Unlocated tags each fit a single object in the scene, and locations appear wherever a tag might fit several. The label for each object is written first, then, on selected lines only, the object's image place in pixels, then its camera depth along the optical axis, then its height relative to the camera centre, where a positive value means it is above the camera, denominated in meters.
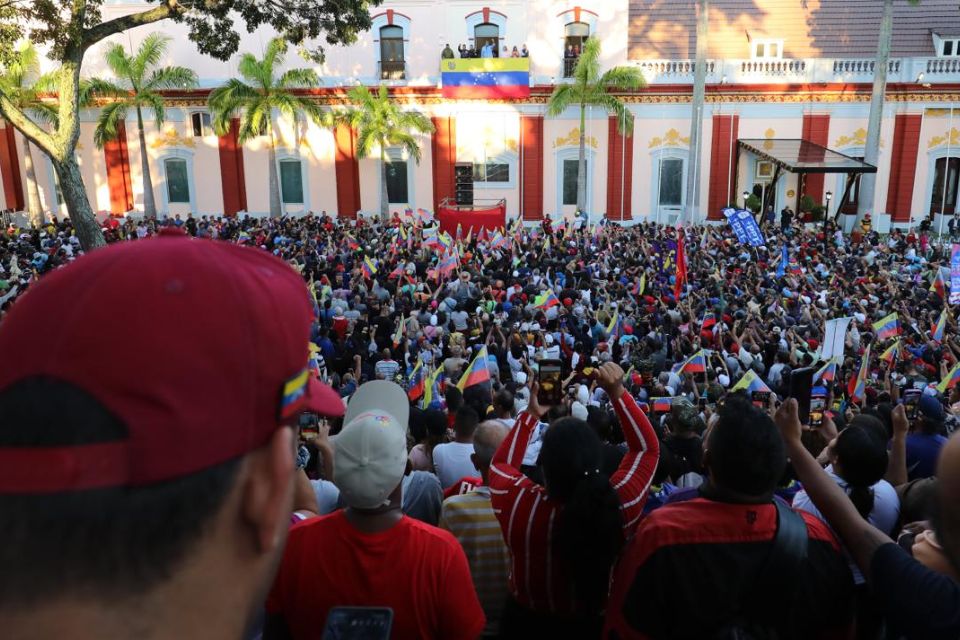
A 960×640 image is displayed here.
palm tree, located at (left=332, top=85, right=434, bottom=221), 25.81 +2.12
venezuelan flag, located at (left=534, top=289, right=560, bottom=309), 11.09 -1.87
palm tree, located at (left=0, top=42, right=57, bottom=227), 24.11 +3.15
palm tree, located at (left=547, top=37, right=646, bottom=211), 24.91 +3.30
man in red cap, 0.69 -0.26
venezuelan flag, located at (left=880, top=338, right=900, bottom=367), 8.38 -2.08
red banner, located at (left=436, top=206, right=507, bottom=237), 23.86 -1.27
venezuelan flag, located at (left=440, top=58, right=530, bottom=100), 27.12 +3.91
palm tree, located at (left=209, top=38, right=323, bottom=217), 25.08 +3.04
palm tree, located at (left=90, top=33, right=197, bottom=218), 24.80 +3.53
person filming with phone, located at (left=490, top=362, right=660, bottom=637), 2.46 -1.21
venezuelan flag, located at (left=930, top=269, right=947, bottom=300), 12.70 -1.96
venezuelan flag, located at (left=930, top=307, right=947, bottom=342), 9.75 -2.06
